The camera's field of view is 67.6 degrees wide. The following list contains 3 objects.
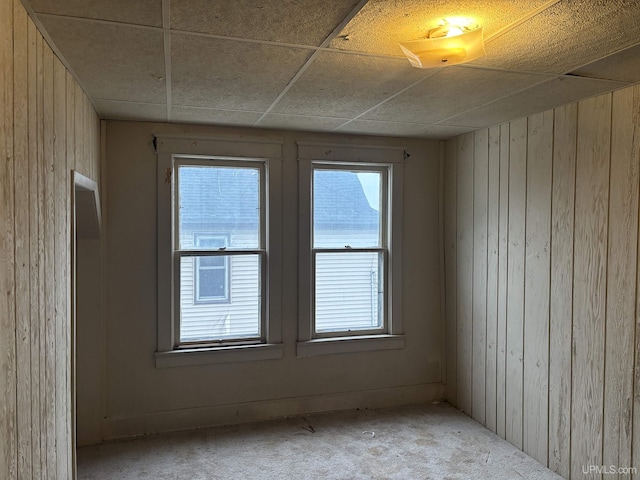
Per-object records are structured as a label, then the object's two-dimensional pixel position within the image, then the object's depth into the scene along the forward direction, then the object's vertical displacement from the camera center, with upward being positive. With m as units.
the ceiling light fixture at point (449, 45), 1.71 +0.69
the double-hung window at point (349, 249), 3.85 -0.15
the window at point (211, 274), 3.67 -0.33
